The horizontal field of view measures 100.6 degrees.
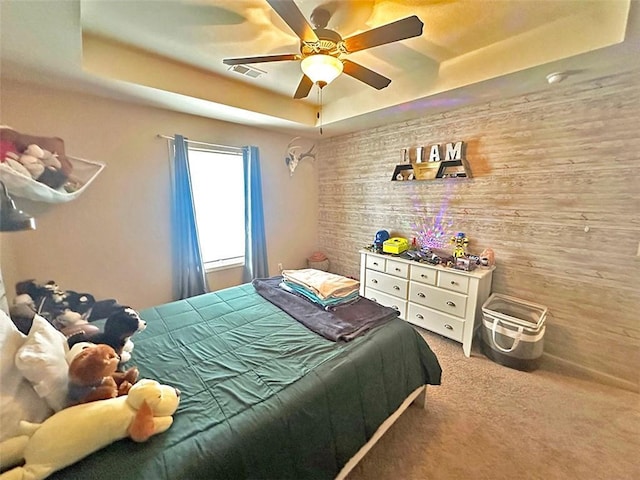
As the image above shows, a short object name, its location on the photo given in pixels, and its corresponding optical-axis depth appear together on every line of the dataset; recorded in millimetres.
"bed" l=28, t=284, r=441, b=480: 911
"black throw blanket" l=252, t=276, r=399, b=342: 1640
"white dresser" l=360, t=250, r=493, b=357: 2377
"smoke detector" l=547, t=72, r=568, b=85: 1888
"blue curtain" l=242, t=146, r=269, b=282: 3402
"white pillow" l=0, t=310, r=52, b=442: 781
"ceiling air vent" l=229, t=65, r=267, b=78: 2303
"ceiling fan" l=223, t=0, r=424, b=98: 1302
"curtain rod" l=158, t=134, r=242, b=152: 2789
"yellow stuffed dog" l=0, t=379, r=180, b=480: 768
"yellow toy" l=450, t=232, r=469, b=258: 2601
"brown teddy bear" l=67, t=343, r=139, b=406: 930
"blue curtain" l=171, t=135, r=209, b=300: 2857
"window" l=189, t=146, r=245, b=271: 3111
